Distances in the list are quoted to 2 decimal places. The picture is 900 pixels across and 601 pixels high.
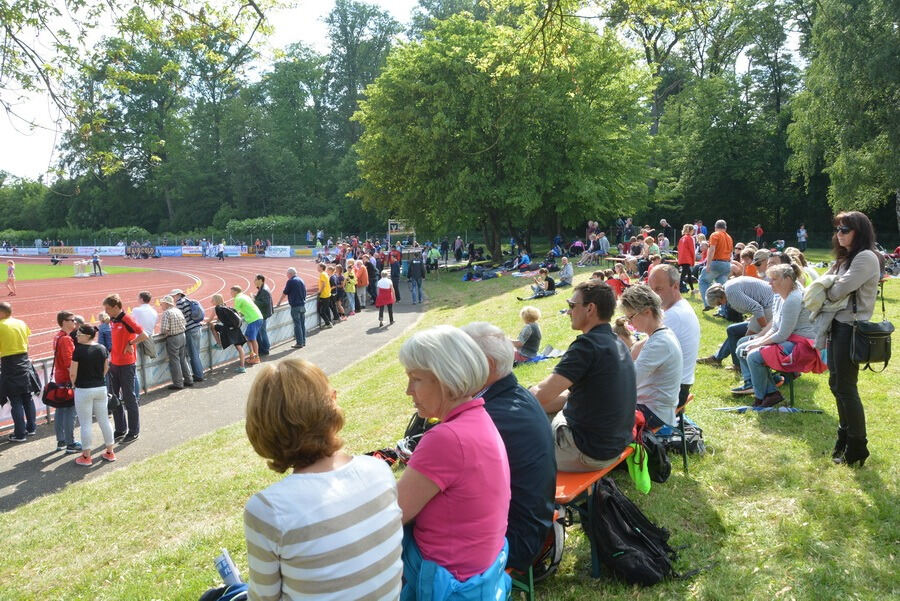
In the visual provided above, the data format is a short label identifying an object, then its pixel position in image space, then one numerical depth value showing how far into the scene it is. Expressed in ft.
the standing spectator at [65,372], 27.30
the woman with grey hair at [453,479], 8.04
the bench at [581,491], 11.91
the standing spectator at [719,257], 40.06
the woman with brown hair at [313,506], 6.59
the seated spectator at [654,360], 15.98
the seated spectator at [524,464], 9.73
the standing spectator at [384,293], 59.72
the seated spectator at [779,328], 20.30
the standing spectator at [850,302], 15.26
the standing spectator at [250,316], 44.50
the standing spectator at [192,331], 39.87
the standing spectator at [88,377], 24.61
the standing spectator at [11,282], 99.66
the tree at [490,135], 94.48
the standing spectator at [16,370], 28.12
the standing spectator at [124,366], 27.78
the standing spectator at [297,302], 50.85
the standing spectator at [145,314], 37.42
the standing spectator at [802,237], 111.96
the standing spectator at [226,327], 42.29
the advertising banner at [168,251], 202.69
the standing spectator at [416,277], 74.54
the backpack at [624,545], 12.07
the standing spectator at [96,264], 132.26
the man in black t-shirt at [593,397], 12.84
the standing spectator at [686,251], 46.16
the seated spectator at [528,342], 31.73
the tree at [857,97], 84.23
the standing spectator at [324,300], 58.65
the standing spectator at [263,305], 48.21
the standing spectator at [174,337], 37.76
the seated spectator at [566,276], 64.75
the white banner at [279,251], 181.61
